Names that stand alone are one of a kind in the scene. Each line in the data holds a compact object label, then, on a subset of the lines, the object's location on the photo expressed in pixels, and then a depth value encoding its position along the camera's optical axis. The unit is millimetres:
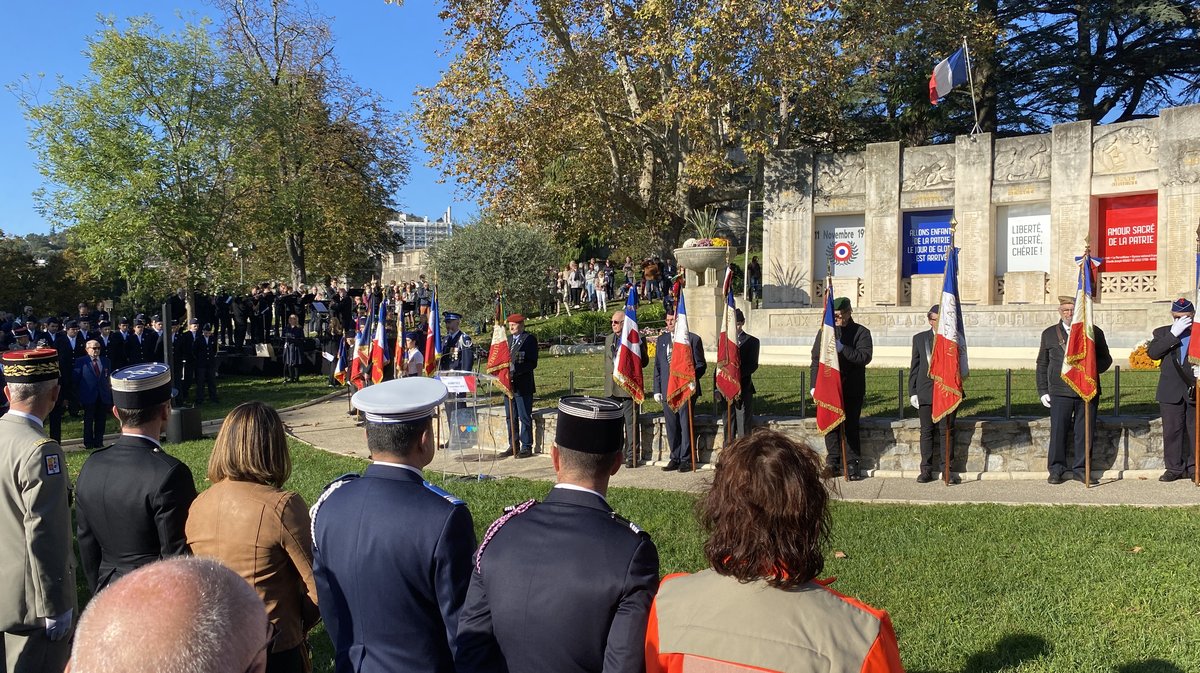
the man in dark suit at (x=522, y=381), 12656
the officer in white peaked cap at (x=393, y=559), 2977
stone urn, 20875
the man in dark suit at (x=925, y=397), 10250
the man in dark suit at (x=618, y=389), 11930
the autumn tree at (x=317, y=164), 32188
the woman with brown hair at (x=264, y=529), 3523
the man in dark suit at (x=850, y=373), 10453
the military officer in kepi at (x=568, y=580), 2602
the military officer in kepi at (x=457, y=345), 15133
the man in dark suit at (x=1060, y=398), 9797
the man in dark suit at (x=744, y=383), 11242
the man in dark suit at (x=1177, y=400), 9523
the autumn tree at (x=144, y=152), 23344
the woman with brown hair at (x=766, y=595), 2279
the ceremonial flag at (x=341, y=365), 17577
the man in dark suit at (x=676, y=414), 11414
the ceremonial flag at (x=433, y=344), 14379
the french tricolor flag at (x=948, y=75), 23453
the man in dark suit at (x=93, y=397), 14195
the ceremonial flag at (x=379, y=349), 14211
